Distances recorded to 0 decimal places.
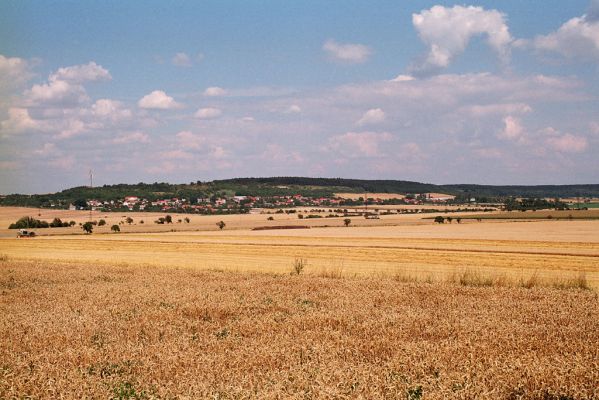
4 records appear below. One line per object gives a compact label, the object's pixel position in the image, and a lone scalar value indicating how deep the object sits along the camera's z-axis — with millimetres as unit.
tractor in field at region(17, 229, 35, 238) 91062
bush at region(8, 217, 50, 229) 119594
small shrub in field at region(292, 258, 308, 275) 27806
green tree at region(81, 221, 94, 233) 100438
